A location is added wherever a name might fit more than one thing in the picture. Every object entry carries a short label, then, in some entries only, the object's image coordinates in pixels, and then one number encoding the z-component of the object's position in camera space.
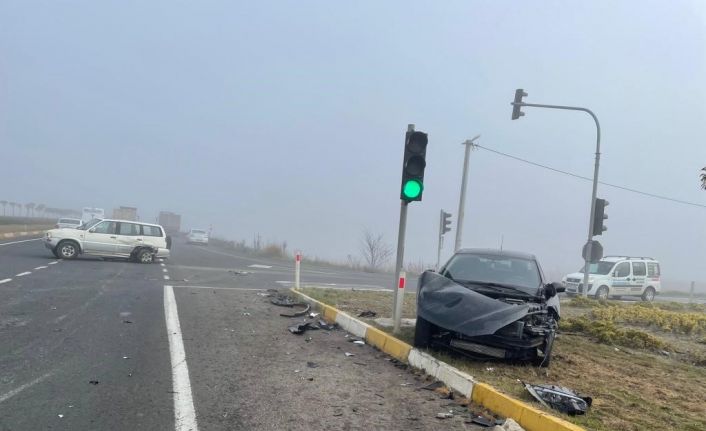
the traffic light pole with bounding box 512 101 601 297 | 19.50
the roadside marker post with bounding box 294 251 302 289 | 15.67
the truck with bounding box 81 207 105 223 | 56.81
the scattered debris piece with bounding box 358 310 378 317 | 11.37
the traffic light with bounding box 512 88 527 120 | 19.89
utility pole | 25.58
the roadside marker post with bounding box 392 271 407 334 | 9.35
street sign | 18.94
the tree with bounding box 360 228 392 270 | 46.81
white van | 25.22
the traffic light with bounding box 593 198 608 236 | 19.52
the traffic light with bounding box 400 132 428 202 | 9.82
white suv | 22.28
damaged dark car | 7.12
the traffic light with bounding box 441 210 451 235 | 24.56
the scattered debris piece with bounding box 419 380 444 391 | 6.53
